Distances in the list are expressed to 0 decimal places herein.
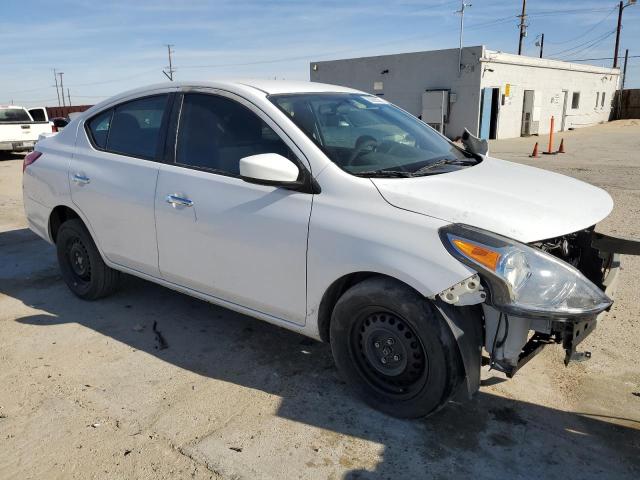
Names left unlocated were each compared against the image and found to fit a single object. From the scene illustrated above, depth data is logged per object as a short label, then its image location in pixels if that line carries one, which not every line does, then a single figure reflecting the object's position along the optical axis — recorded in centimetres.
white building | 2533
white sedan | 261
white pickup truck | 1736
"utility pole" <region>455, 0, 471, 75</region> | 2516
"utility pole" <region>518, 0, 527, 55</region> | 4960
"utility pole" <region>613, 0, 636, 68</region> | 4853
